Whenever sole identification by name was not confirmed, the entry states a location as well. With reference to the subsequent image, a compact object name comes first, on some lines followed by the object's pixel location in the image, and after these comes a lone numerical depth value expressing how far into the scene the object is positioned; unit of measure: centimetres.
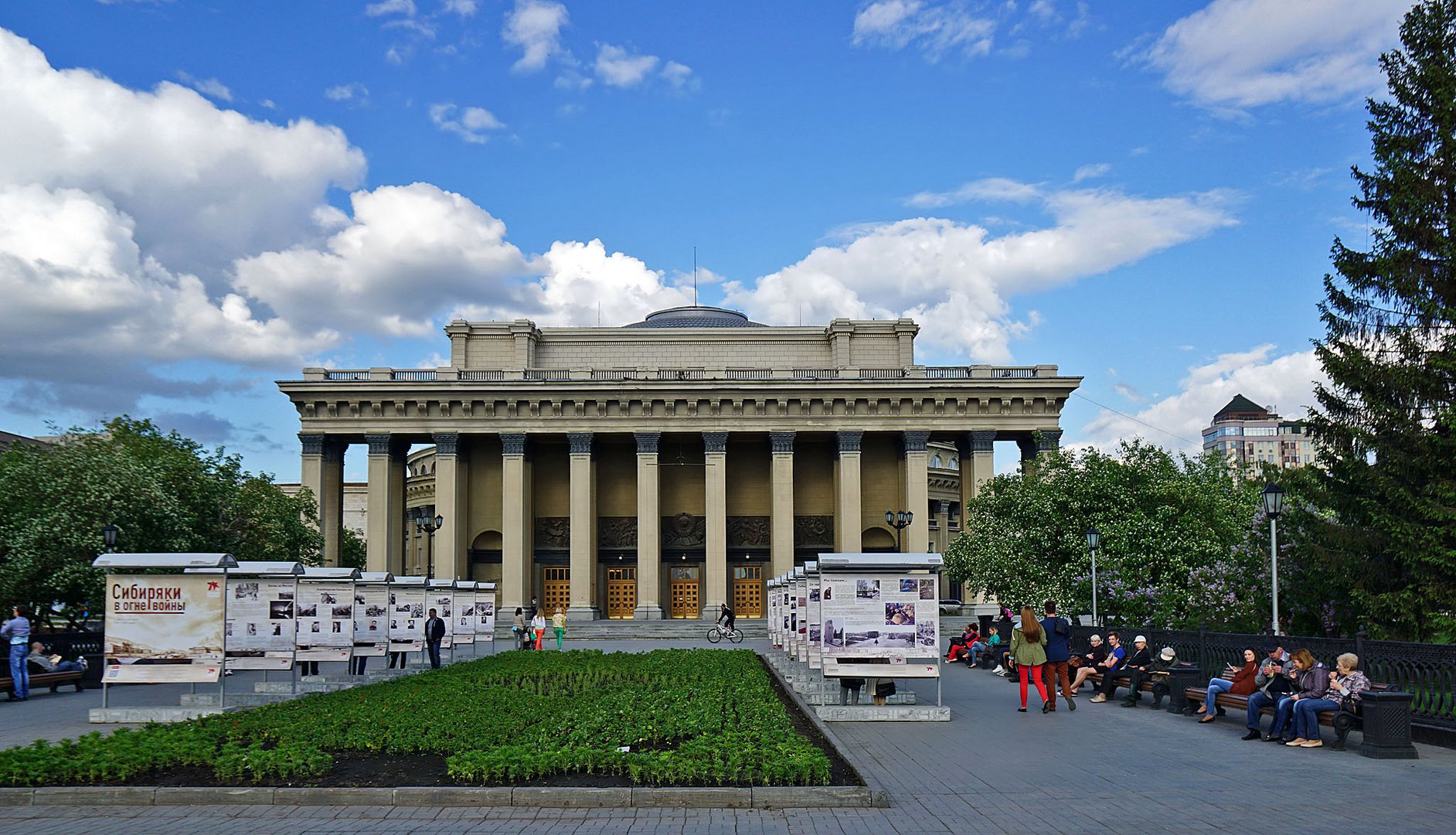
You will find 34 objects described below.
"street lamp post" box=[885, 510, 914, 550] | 4666
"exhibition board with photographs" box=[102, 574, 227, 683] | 1756
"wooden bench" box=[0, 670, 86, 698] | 2111
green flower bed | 1130
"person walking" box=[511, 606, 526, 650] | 3797
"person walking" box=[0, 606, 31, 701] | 2133
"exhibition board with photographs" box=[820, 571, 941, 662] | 1738
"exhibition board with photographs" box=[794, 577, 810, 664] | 2198
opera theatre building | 5778
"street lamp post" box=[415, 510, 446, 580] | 4778
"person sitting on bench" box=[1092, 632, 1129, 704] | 2042
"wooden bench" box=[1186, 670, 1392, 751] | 1391
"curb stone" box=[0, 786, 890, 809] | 1061
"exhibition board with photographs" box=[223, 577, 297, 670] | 1873
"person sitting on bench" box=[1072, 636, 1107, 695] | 2141
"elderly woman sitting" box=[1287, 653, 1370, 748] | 1415
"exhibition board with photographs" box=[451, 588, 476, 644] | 3312
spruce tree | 1872
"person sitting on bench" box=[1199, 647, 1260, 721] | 1681
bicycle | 4269
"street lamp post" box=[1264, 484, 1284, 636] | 2075
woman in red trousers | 1828
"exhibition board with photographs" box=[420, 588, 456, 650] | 3091
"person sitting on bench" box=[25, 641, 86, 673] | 2286
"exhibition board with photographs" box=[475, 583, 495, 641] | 3766
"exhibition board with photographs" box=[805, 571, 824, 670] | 1925
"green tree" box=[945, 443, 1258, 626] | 3031
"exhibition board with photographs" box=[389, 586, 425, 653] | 2656
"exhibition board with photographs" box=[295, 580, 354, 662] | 2169
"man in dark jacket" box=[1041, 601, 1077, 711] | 1903
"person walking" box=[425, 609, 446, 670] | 2816
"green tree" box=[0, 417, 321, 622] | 3039
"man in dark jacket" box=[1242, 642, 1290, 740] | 1535
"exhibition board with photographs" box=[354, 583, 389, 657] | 2385
